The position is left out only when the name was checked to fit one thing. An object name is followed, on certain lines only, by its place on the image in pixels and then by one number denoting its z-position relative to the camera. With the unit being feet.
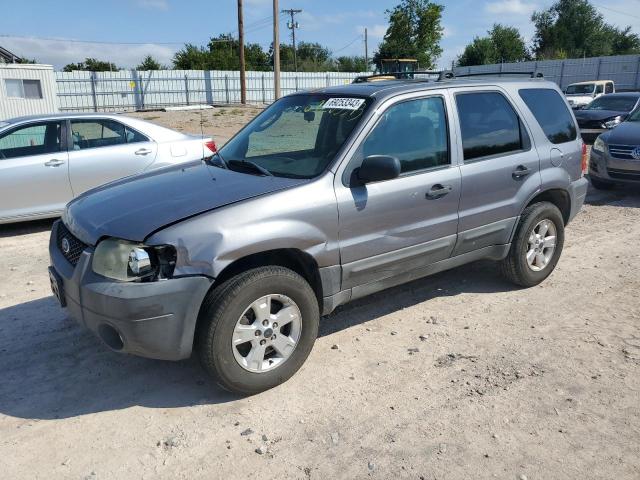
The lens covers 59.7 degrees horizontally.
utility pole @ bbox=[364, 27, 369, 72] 263.25
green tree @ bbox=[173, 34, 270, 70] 186.09
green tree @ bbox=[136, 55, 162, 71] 202.39
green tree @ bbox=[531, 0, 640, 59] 210.38
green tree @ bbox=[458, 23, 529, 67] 214.69
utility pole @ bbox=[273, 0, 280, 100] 89.93
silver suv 10.19
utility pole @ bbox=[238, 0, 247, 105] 107.65
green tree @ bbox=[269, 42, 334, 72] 241.14
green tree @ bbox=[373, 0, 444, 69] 171.12
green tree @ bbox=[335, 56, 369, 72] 269.23
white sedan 22.48
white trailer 57.26
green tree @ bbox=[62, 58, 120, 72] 209.97
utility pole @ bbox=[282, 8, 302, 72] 236.63
